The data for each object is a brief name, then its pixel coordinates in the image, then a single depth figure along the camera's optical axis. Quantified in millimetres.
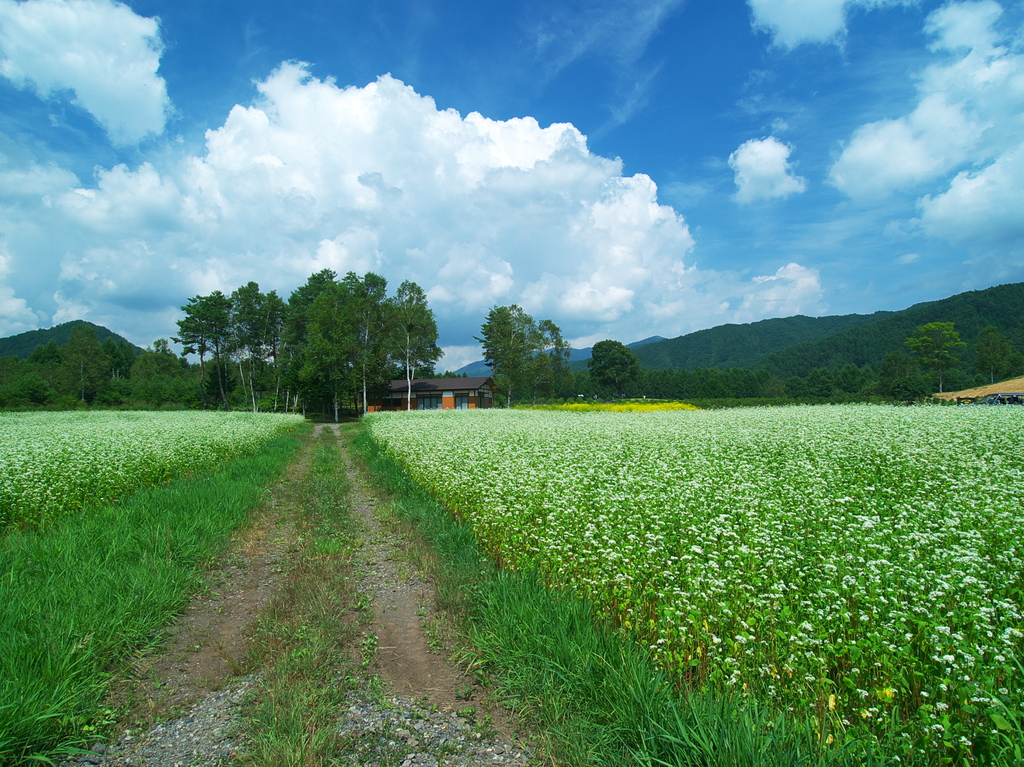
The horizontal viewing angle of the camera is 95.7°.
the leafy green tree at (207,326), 53625
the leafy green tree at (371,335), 51469
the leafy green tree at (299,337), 53000
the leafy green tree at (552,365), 63381
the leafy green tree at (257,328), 56156
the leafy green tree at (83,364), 69938
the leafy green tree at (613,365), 90812
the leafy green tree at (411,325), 52656
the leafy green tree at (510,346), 60844
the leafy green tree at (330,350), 48781
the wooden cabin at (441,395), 62875
